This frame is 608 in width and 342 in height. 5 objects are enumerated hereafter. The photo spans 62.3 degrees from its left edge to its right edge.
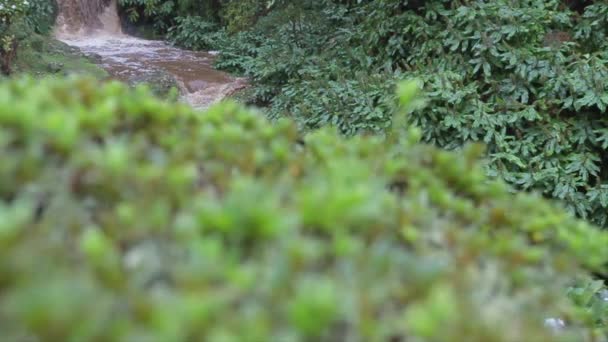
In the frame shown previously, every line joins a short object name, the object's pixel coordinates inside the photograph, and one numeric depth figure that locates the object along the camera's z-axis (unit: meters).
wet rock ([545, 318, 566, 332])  1.22
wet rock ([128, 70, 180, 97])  7.98
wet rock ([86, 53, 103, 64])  9.11
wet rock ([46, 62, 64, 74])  7.73
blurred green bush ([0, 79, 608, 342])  0.57
